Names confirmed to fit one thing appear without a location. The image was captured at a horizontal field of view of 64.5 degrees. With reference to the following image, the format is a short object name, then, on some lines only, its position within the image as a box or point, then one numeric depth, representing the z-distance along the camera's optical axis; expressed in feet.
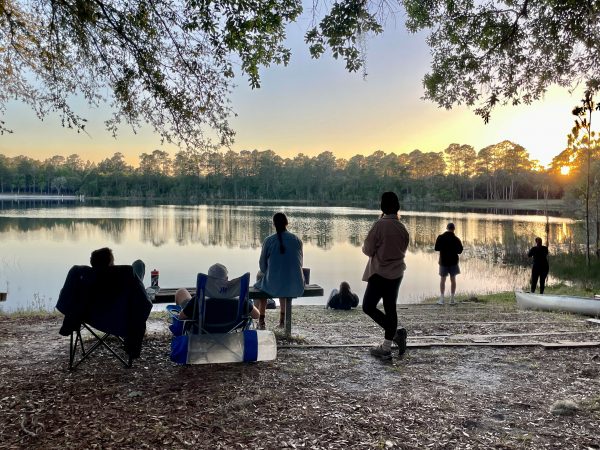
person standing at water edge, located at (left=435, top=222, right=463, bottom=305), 31.81
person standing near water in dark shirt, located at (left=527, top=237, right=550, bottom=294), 39.06
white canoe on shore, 27.56
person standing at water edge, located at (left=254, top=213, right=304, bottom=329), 17.75
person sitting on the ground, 31.71
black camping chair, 13.26
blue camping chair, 13.61
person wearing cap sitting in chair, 14.34
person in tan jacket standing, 15.25
